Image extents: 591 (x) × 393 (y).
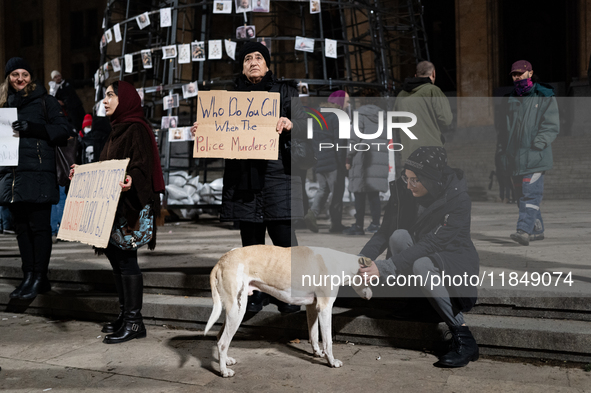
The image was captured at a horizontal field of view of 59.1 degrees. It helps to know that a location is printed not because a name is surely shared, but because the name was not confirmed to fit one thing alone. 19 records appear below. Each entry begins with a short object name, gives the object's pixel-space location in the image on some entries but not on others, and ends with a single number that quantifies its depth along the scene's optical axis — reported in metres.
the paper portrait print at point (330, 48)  9.99
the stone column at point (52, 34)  31.80
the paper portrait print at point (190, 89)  9.65
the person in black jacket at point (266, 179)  3.75
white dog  3.16
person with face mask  5.79
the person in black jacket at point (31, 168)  4.66
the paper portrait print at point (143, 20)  10.54
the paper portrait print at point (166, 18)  10.19
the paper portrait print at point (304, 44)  9.84
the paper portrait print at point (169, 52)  9.91
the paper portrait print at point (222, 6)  9.91
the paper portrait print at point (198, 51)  9.80
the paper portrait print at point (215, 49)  9.73
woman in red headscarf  3.84
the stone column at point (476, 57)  22.55
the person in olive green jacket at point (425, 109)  5.28
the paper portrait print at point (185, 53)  9.88
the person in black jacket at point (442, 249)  3.30
